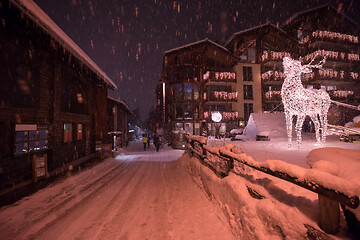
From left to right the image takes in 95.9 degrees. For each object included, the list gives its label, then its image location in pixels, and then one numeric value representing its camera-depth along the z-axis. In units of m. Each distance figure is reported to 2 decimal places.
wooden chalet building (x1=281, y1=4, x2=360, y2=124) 24.23
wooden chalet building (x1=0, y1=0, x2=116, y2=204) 6.14
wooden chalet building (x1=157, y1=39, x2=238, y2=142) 23.55
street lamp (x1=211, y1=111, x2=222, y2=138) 20.25
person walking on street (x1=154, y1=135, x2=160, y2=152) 17.61
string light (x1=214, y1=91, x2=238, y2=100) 23.30
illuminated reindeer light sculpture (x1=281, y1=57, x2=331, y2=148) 9.77
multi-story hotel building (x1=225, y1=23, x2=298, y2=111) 24.40
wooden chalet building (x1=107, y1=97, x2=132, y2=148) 17.68
